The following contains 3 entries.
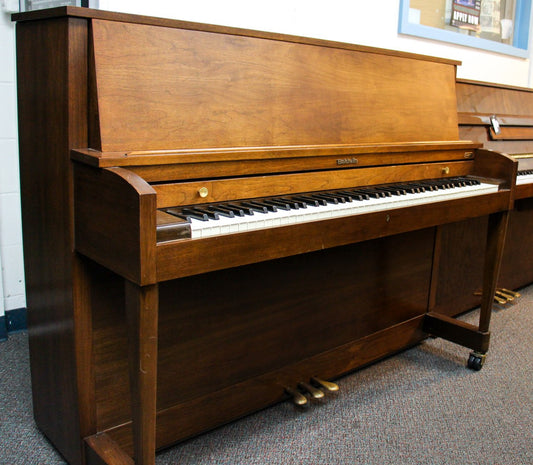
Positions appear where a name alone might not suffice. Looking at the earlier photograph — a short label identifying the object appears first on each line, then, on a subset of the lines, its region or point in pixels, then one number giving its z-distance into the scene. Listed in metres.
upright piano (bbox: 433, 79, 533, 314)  2.61
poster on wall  3.58
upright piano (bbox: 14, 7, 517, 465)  1.26
